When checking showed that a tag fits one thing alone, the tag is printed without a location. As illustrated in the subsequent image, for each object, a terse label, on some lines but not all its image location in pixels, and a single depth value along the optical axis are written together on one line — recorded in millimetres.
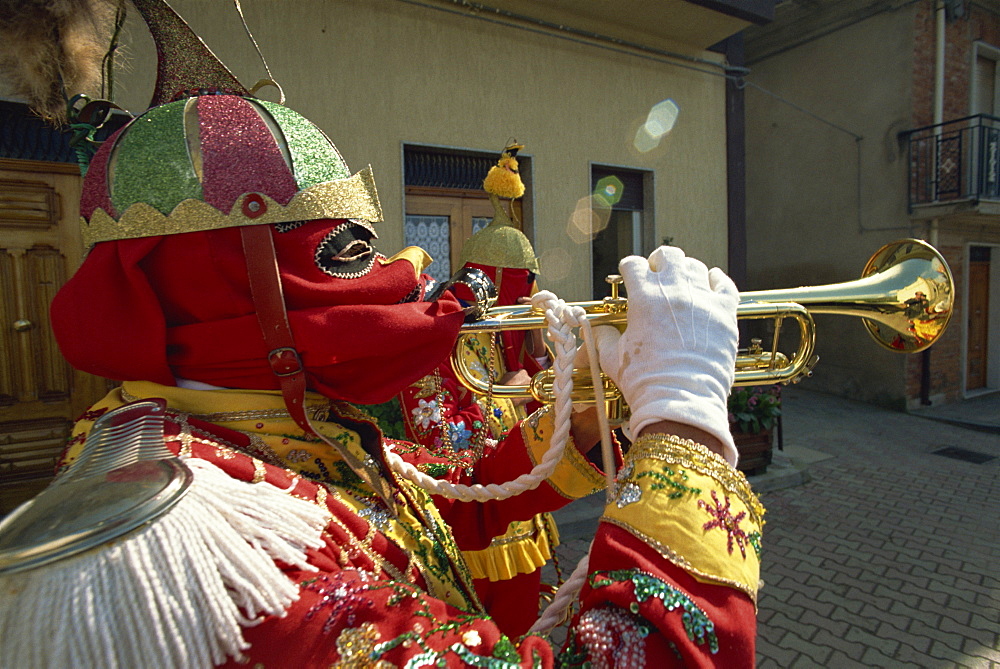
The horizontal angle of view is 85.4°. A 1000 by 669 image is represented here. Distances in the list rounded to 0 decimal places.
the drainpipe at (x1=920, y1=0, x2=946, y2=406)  9078
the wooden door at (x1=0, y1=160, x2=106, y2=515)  3936
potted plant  5648
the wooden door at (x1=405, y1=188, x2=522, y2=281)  5777
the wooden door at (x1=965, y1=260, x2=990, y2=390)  10375
